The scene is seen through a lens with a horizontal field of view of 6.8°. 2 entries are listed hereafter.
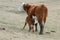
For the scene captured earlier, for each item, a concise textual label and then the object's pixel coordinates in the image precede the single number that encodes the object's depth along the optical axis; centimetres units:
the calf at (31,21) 1864
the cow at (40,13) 1794
